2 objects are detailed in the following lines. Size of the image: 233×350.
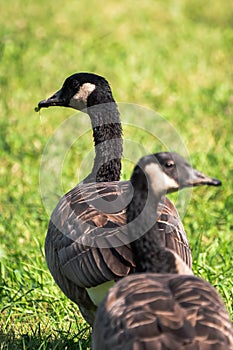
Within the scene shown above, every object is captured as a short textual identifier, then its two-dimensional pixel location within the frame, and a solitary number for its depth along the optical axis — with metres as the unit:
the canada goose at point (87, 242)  8.27
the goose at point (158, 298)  6.67
